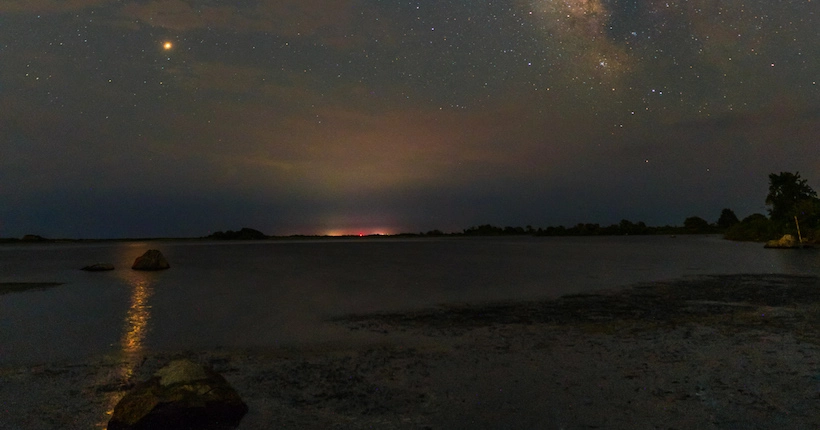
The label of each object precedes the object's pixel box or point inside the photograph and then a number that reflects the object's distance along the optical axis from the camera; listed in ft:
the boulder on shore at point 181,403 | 22.34
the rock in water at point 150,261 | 135.13
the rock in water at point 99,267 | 134.10
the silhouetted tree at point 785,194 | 255.50
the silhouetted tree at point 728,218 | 575.79
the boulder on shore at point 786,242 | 192.03
